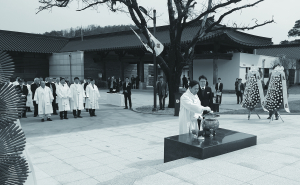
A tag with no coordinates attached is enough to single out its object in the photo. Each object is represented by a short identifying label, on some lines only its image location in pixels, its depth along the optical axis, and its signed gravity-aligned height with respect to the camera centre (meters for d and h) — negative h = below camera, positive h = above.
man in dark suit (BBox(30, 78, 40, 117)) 11.87 -0.32
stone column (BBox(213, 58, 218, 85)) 22.91 +0.76
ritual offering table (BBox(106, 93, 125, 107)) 15.01 -1.11
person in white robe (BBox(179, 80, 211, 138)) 4.87 -0.56
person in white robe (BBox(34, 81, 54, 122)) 10.22 -0.76
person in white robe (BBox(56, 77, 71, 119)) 10.62 -0.68
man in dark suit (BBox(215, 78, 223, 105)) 14.31 -0.35
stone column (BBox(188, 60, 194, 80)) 24.86 +0.82
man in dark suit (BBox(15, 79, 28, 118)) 11.69 -0.36
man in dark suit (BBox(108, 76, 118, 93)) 16.75 -0.48
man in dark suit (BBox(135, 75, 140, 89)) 28.97 -0.13
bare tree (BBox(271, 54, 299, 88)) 27.27 +1.91
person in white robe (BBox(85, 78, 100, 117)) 11.50 -0.79
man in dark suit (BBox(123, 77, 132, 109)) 13.48 -0.47
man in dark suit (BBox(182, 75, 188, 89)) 25.02 -0.22
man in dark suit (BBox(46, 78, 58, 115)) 11.87 -0.27
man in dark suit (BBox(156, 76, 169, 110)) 13.06 -0.46
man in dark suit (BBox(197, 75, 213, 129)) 7.18 -0.42
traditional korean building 23.25 +2.61
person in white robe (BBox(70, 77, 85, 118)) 11.09 -0.71
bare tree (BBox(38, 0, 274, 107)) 11.90 +2.71
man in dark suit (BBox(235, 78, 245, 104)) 15.69 -0.50
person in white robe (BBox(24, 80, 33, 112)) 12.85 -0.98
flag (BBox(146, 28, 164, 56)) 12.42 +1.64
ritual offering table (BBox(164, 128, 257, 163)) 4.40 -1.15
